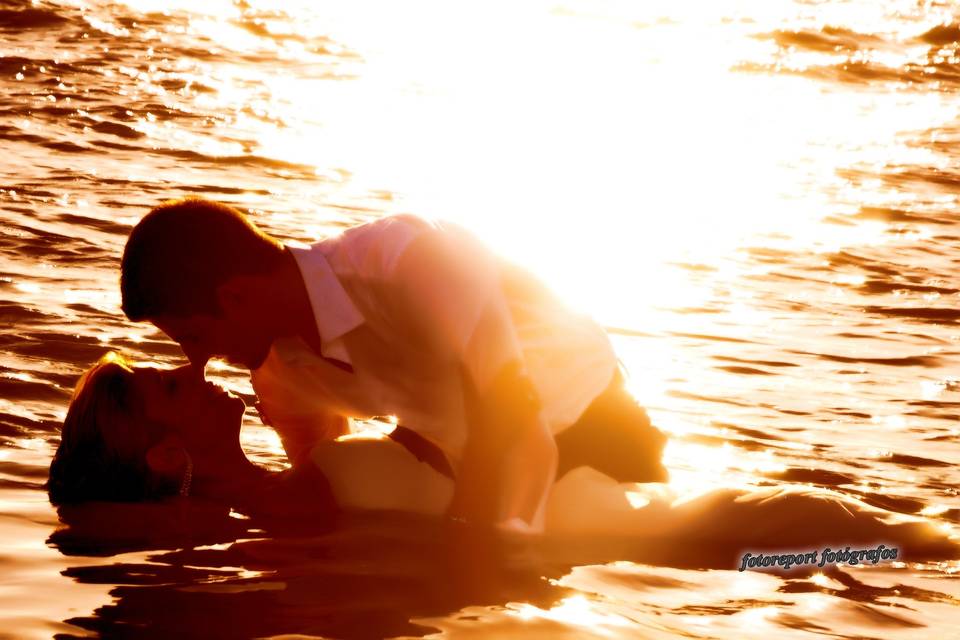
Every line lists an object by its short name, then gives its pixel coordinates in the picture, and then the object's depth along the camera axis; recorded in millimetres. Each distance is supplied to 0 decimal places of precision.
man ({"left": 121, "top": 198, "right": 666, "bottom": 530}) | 8805
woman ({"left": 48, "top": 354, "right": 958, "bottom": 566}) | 9844
